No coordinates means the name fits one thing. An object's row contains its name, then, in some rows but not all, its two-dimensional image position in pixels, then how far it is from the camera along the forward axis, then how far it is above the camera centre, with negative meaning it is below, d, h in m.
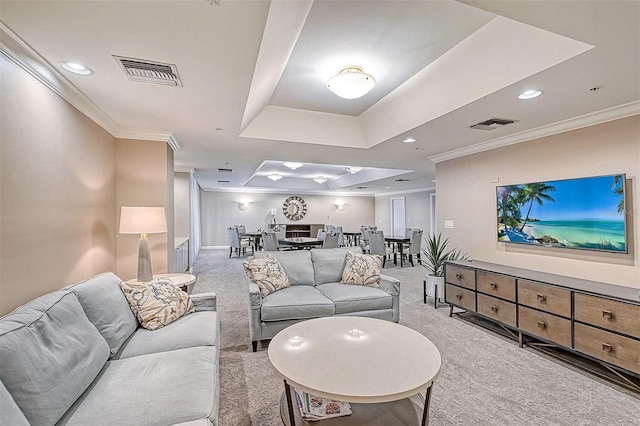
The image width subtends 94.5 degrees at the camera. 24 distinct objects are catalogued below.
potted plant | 4.41 -0.76
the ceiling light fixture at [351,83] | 2.61 +1.21
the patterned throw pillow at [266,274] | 3.26 -0.64
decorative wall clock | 12.70 +0.40
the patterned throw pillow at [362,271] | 3.66 -0.68
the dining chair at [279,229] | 9.34 -0.44
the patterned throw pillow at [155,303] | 2.29 -0.68
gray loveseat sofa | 2.96 -0.86
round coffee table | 1.46 -0.84
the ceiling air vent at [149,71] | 2.06 +1.09
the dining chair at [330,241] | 7.40 -0.60
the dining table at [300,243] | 7.61 -0.66
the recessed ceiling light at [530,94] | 2.48 +1.04
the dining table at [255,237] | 9.31 -0.63
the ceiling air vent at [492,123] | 3.24 +1.05
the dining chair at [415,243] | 7.73 -0.70
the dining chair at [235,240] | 9.23 -0.69
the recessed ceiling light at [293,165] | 7.70 +1.38
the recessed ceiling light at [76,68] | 2.07 +1.09
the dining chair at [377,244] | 7.45 -0.69
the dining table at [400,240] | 7.66 -0.63
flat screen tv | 2.83 +0.02
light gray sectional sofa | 1.19 -0.78
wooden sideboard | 2.34 -0.91
